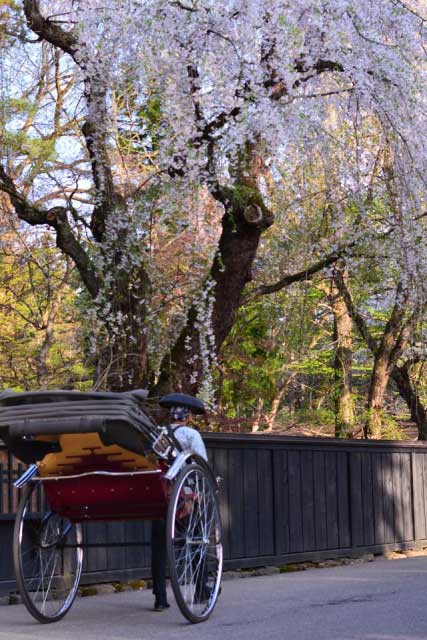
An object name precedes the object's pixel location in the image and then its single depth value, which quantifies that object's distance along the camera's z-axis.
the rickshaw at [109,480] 7.07
